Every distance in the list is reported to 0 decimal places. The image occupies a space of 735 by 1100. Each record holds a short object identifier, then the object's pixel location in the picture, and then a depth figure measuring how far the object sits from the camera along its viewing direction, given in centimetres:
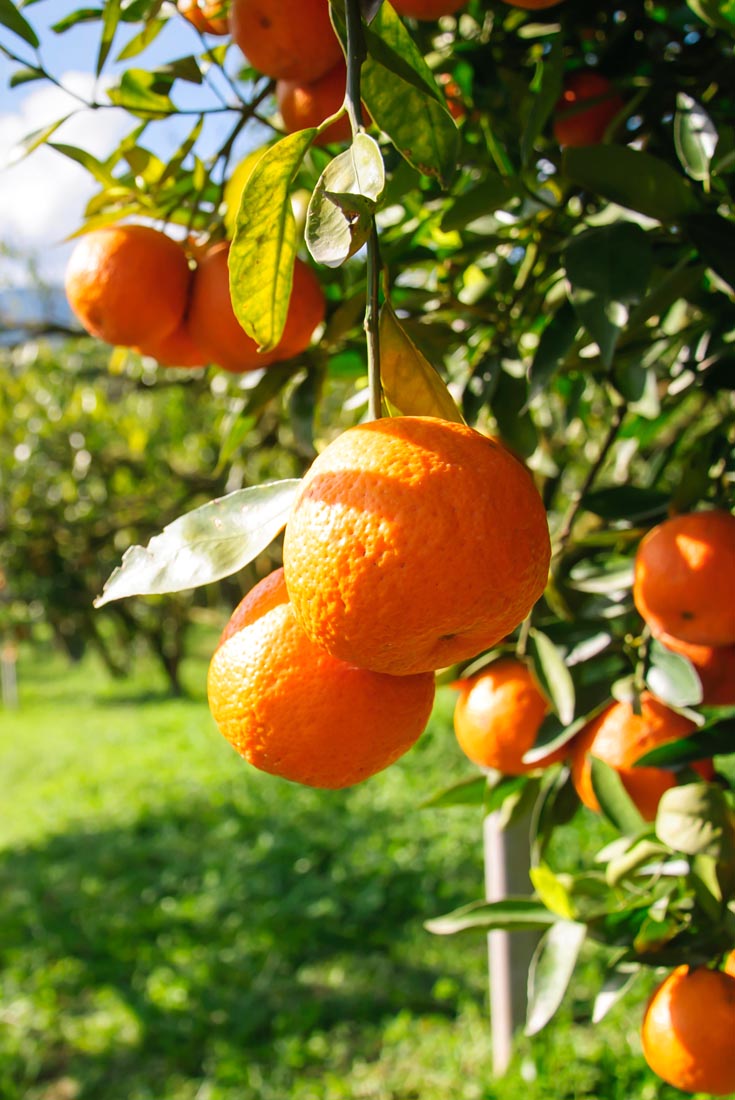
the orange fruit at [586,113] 85
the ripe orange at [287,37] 63
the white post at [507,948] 165
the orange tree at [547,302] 52
